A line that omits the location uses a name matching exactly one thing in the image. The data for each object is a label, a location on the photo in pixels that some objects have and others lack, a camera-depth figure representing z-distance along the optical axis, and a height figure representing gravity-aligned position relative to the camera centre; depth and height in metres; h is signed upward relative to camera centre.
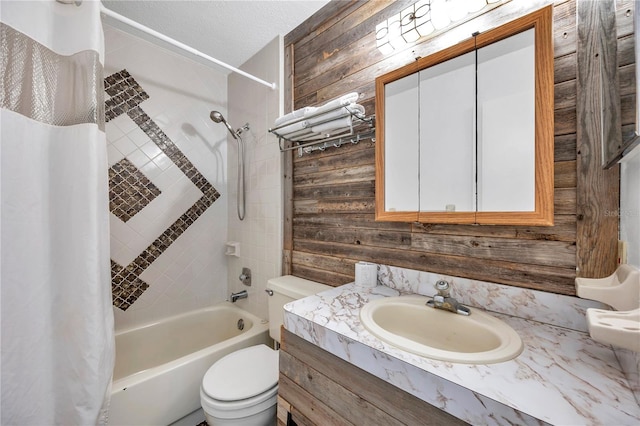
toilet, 1.06 -0.78
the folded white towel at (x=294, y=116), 1.31 +0.53
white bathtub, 1.20 -0.90
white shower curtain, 0.83 -0.01
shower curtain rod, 1.12 +0.90
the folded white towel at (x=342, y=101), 1.17 +0.52
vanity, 0.50 -0.38
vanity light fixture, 0.95 +0.79
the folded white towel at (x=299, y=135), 1.40 +0.45
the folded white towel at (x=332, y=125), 1.23 +0.44
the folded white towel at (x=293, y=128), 1.35 +0.48
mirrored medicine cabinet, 0.84 +0.31
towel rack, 1.25 +0.43
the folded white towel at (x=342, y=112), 1.19 +0.49
